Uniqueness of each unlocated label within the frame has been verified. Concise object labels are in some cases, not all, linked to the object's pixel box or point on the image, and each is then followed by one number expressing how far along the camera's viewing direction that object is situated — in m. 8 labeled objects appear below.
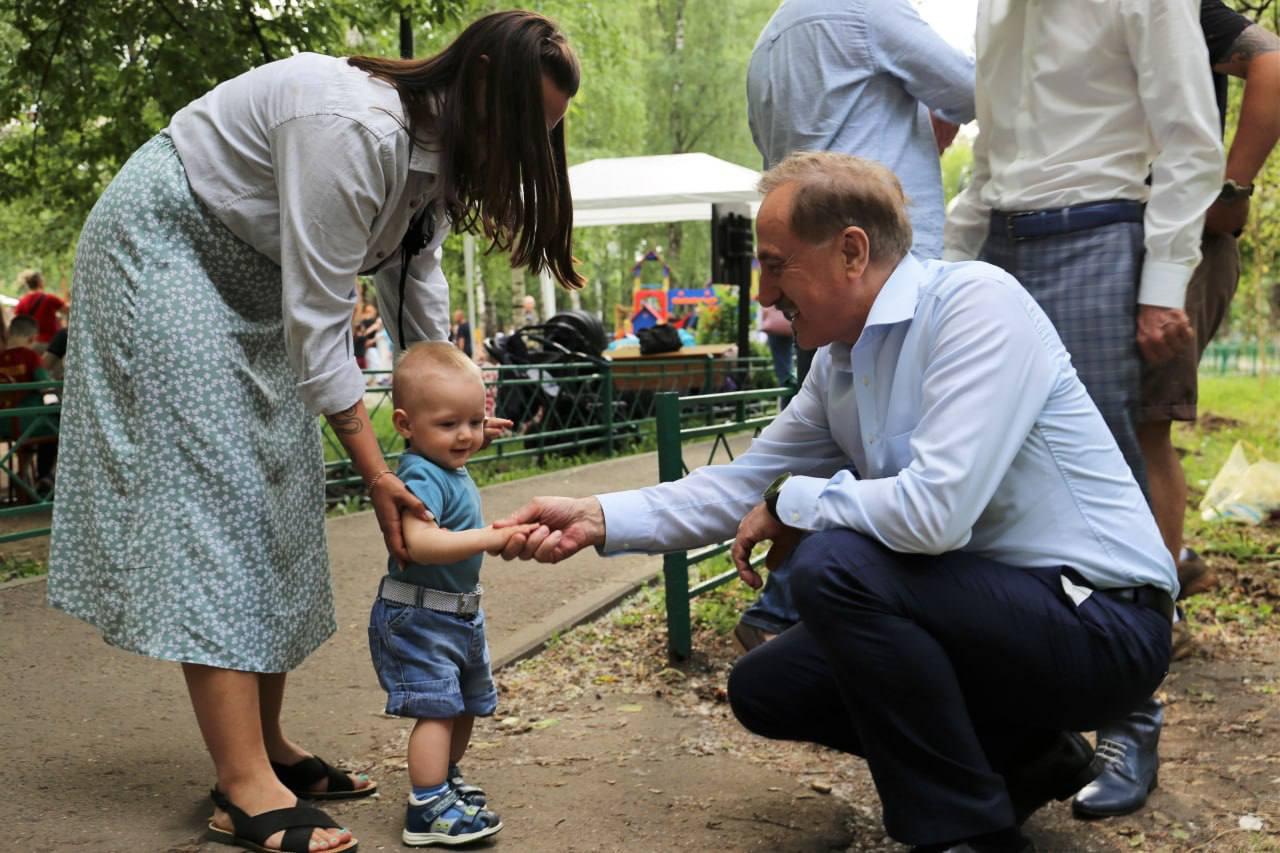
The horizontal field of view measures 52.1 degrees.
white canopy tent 14.99
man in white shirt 3.20
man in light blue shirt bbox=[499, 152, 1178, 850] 2.44
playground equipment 23.72
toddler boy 2.90
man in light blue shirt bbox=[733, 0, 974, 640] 3.83
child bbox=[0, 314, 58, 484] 8.70
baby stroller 11.54
